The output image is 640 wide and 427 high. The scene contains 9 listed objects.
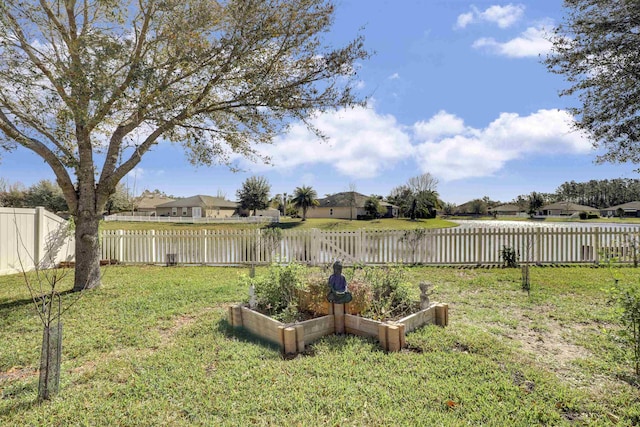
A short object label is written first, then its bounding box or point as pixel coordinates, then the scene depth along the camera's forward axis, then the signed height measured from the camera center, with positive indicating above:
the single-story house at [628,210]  56.16 +0.09
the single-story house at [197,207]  45.22 +1.15
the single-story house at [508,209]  73.75 +0.58
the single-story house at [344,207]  45.06 +0.87
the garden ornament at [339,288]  3.80 -0.86
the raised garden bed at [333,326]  3.51 -1.31
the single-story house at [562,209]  63.69 +0.36
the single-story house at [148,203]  48.54 +2.01
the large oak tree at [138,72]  5.79 +2.67
